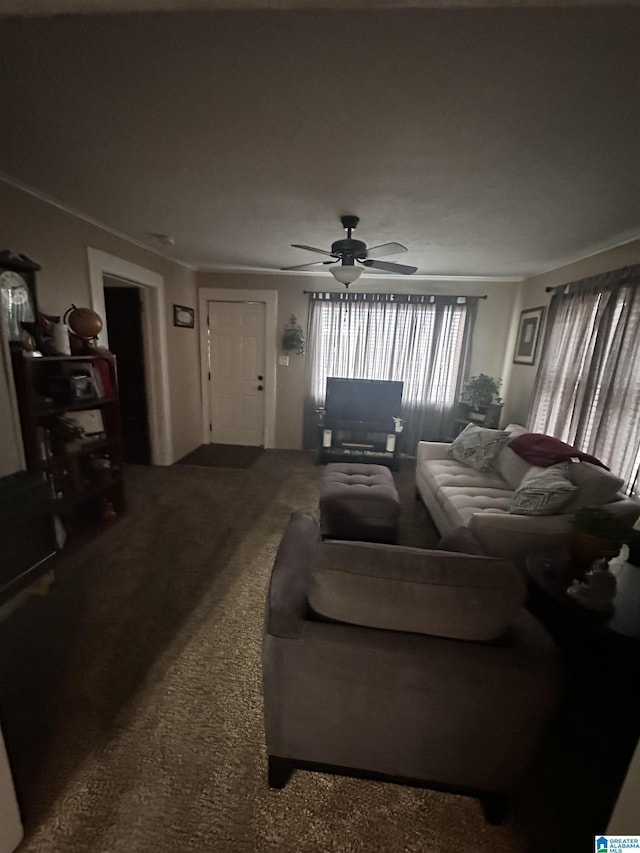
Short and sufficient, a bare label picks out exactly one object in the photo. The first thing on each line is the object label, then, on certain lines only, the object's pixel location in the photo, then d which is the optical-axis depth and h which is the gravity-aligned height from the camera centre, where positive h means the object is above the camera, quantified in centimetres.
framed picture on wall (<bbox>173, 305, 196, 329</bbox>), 397 +29
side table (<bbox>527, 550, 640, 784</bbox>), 121 -107
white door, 449 -39
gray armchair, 96 -88
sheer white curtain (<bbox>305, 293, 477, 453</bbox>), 427 +8
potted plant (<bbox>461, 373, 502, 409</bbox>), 392 -39
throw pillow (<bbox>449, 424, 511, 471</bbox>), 298 -79
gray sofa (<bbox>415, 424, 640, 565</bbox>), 188 -97
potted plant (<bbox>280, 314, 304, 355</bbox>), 440 +11
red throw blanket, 236 -65
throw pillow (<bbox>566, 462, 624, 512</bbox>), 197 -72
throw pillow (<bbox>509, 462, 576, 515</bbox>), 196 -78
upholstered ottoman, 243 -115
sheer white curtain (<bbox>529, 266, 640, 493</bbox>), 231 -5
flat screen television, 427 -64
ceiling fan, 225 +64
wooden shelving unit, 211 -69
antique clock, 193 +21
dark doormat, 418 -144
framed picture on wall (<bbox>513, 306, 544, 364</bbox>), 361 +25
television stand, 421 -116
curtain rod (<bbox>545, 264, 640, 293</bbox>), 234 +63
